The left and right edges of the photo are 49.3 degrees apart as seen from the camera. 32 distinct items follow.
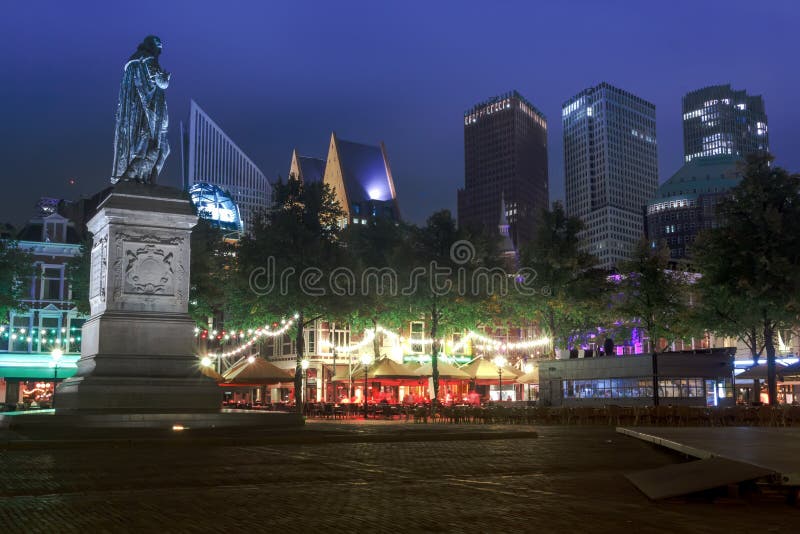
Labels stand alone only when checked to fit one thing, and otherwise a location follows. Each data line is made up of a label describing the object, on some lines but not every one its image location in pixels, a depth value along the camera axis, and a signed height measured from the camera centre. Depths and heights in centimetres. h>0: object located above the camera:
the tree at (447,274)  4947 +601
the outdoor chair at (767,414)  3281 -138
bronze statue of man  2666 +806
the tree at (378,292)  4788 +501
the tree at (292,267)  4400 +574
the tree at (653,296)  4559 +434
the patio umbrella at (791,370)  4181 +34
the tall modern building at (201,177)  19729 +4619
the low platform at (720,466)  952 -108
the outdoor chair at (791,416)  3266 -144
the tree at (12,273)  4638 +591
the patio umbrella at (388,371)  4851 +49
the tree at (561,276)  5050 +598
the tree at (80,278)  4541 +552
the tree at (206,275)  4322 +550
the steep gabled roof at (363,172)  16738 +4041
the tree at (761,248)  3891 +591
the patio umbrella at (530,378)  5050 +5
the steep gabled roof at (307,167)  16738 +4151
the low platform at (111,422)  2077 -99
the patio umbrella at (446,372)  5025 +44
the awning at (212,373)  3978 +38
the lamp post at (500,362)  4991 +99
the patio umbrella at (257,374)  4312 +34
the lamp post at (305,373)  6763 +54
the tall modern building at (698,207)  19075 +3779
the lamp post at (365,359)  5341 +128
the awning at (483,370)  4975 +52
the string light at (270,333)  5012 +302
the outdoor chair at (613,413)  3475 -138
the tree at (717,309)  4109 +327
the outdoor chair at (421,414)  3776 -148
